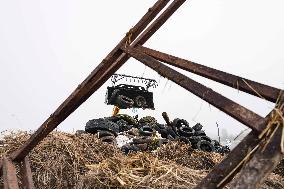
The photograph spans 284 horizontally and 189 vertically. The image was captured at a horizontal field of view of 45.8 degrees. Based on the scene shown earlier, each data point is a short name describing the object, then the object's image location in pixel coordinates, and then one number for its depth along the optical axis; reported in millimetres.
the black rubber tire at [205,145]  11827
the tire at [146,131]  11445
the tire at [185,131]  12930
